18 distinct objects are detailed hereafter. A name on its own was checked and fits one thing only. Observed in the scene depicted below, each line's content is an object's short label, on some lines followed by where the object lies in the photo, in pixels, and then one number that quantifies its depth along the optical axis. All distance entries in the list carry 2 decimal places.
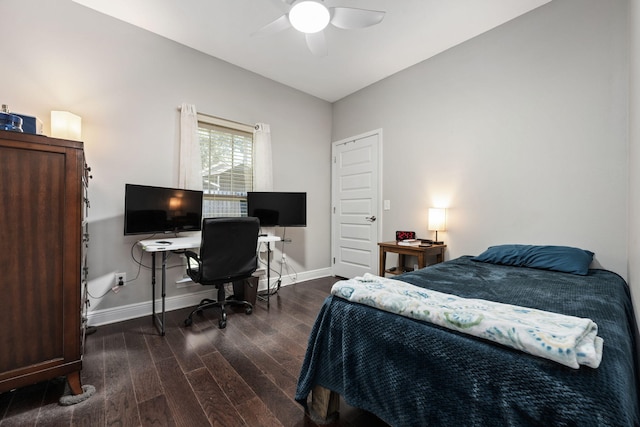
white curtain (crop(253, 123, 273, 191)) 3.62
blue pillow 2.07
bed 0.75
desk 2.34
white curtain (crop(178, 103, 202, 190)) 2.99
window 3.26
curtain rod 3.14
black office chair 2.46
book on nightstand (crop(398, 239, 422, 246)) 3.13
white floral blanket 0.78
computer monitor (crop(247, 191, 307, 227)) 3.43
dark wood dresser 1.39
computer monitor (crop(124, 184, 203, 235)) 2.47
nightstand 2.91
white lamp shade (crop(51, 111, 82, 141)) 2.22
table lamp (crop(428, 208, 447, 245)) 3.11
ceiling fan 2.10
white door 4.00
